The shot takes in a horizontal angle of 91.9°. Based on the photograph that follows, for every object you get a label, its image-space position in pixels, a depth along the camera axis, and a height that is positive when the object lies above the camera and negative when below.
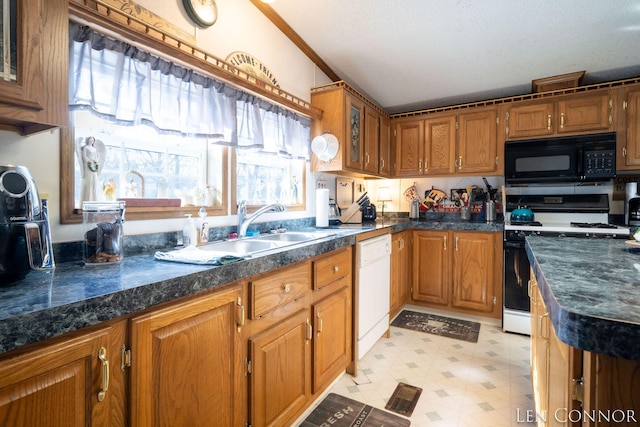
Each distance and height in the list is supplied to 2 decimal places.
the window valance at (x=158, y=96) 1.22 +0.57
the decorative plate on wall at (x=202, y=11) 1.65 +1.11
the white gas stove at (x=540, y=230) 2.53 -0.15
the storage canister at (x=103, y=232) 1.13 -0.08
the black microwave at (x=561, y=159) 2.66 +0.47
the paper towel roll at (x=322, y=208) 2.57 +0.02
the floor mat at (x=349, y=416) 1.61 -1.11
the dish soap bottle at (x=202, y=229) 1.63 -0.10
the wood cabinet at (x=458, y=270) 2.89 -0.59
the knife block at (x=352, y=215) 2.89 -0.04
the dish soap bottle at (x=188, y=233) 1.58 -0.12
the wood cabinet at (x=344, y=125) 2.59 +0.75
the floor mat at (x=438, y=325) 2.71 -1.07
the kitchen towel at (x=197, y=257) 1.10 -0.18
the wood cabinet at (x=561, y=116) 2.70 +0.87
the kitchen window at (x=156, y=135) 1.24 +0.40
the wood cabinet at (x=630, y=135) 2.59 +0.65
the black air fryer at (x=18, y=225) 0.83 -0.04
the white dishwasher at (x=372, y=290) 2.14 -0.60
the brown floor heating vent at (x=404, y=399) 1.72 -1.11
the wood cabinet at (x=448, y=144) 3.14 +0.72
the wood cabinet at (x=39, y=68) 0.83 +0.40
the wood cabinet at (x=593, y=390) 0.56 -0.35
